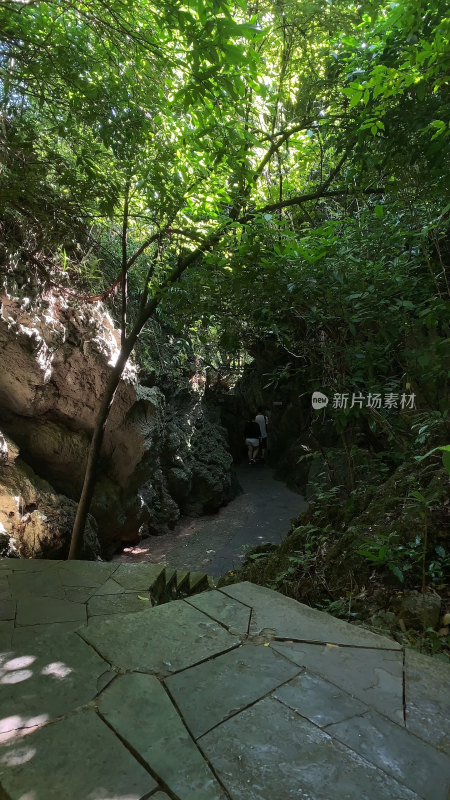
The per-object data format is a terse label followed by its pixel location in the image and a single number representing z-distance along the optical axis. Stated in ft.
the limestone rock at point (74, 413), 19.53
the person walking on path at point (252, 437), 46.50
